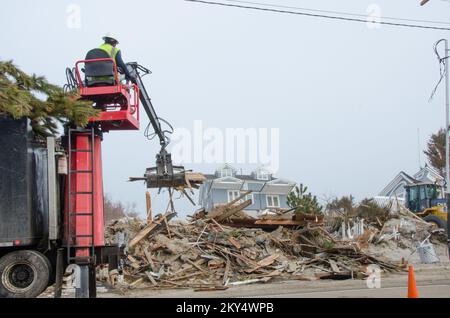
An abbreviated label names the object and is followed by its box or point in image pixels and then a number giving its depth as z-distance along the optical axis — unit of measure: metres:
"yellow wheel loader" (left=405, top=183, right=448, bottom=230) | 29.47
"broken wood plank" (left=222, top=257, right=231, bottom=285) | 16.64
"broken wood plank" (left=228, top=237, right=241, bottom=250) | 19.11
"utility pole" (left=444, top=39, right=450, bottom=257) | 18.12
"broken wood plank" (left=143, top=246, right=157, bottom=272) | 17.38
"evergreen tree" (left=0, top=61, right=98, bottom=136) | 8.87
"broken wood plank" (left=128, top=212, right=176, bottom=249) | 18.76
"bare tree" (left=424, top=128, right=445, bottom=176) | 62.25
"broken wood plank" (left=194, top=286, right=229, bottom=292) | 15.30
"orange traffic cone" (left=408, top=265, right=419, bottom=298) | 8.63
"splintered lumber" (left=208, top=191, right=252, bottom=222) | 21.83
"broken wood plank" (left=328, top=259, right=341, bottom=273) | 18.19
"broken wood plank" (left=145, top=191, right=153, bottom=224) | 21.60
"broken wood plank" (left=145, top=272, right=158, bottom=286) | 16.33
